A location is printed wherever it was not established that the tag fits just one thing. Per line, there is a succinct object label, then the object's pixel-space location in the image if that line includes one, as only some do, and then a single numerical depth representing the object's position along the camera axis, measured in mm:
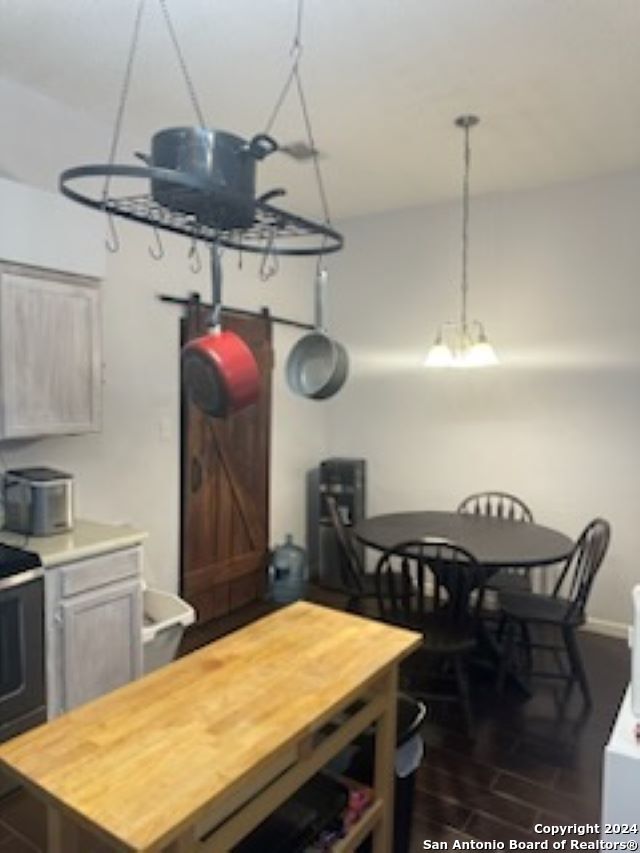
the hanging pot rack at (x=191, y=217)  1155
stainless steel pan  1717
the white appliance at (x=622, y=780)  1409
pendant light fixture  3119
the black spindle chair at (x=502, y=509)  3592
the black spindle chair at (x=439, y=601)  2711
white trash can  2904
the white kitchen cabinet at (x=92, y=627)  2393
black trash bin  1789
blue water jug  4441
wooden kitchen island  1057
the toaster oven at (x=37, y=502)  2609
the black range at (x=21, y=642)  2174
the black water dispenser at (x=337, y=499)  4637
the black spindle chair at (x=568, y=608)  2906
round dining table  2883
